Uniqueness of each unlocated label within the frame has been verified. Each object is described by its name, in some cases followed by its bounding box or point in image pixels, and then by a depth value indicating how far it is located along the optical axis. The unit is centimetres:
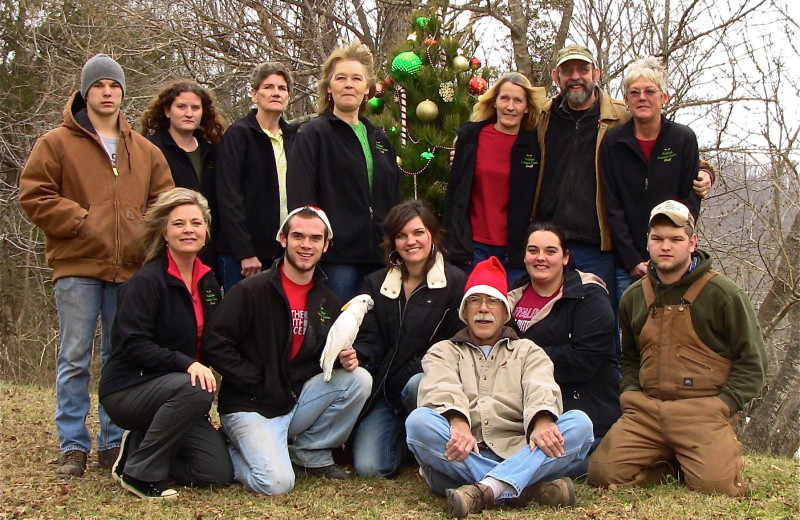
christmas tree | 637
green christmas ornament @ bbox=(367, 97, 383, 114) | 674
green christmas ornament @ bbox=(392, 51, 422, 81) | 644
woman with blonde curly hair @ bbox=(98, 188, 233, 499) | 420
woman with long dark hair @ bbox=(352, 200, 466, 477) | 472
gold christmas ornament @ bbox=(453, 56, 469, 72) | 652
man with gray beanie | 448
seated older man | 393
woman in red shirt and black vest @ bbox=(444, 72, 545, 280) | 538
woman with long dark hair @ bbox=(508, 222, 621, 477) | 459
